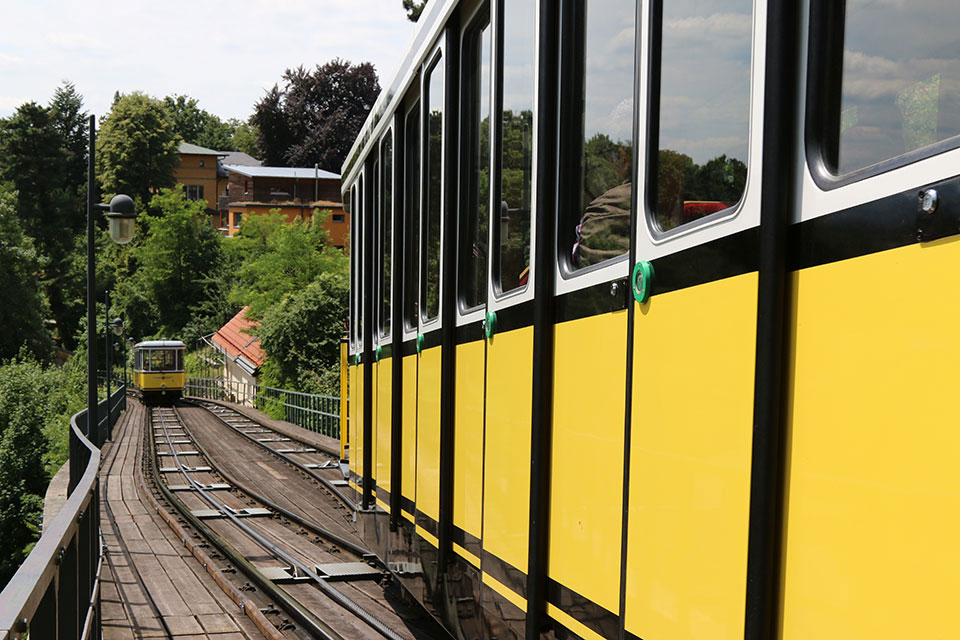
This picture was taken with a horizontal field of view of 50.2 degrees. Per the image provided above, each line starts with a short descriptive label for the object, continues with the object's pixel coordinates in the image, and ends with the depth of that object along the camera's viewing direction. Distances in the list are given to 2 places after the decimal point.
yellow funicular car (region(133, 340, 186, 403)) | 43.28
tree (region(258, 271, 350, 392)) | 38.91
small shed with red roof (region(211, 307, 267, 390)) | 50.47
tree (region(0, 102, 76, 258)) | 73.38
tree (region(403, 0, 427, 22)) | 33.59
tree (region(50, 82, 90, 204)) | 88.06
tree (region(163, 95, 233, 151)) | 125.44
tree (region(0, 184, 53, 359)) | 55.25
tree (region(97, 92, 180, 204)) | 82.75
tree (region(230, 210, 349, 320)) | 48.25
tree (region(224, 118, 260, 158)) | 129.38
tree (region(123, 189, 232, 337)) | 73.62
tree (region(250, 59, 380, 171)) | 69.56
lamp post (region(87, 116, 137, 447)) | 13.30
